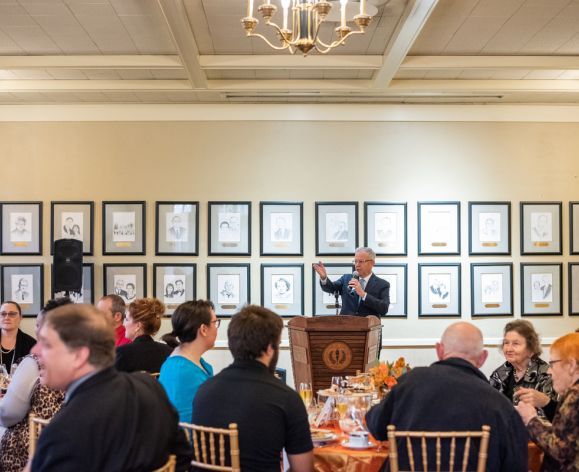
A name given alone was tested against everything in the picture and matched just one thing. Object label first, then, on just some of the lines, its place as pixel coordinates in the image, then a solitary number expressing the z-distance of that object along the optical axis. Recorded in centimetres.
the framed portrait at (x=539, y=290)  822
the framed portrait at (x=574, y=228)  828
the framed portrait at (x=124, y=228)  812
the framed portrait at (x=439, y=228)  816
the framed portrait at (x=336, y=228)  812
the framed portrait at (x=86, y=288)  807
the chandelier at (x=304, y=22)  425
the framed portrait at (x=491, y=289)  816
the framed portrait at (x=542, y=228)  824
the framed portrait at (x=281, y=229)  812
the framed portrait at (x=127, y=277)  810
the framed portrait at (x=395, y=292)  811
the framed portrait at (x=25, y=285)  810
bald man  292
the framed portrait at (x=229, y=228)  812
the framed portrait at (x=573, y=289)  827
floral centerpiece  411
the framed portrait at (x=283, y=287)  809
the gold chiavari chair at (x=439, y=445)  283
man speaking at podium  685
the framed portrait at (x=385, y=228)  813
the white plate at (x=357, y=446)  345
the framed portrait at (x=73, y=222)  812
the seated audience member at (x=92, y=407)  211
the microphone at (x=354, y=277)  677
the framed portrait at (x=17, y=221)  816
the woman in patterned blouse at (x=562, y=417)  300
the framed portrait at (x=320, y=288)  808
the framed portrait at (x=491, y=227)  819
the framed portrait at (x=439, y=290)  813
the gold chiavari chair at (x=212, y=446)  281
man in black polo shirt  291
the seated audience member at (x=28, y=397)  383
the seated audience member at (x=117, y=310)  570
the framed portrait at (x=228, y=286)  809
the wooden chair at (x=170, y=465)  234
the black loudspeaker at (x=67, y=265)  771
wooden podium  558
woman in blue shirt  377
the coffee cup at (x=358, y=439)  346
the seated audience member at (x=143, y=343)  456
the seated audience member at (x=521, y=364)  432
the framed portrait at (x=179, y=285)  810
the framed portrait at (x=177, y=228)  812
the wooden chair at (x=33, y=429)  300
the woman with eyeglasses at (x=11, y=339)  621
